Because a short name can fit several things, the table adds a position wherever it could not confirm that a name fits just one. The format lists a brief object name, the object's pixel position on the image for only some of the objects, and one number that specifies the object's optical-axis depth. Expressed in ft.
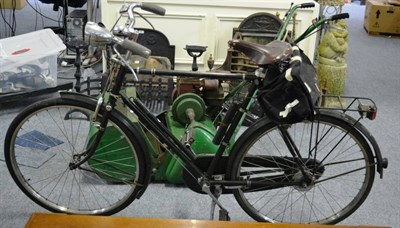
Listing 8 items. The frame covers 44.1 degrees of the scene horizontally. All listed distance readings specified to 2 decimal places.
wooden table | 5.16
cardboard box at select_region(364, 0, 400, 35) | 20.16
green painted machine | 8.08
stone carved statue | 12.55
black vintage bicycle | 6.88
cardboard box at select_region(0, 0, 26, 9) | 21.12
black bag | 6.37
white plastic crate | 11.22
